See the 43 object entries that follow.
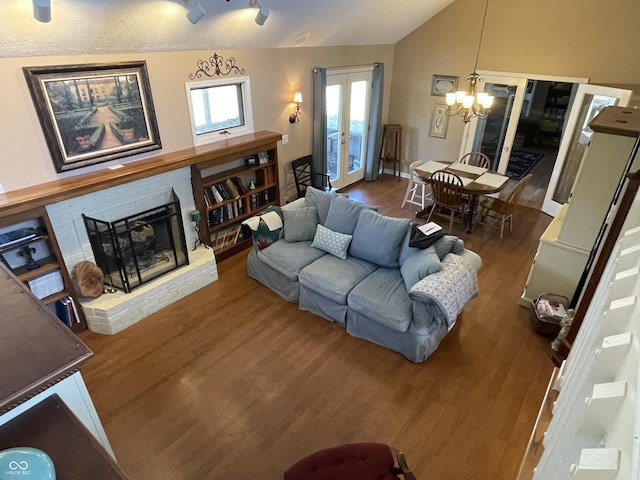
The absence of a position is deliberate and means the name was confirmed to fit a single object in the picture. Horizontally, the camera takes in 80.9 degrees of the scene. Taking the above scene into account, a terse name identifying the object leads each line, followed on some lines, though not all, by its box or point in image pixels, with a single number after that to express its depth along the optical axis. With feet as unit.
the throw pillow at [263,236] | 13.37
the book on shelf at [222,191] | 14.75
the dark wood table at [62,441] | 3.44
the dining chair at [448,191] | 16.30
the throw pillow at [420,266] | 10.48
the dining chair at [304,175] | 18.86
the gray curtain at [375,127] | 21.16
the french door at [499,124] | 18.29
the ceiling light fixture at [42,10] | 6.92
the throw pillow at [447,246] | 11.32
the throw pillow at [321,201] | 13.73
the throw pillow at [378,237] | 11.89
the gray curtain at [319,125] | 17.79
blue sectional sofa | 10.23
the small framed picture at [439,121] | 21.00
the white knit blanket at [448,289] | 9.77
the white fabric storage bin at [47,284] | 10.52
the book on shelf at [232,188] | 14.98
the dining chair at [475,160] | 18.92
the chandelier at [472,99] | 14.63
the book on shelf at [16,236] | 9.76
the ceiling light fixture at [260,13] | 10.69
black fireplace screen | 11.43
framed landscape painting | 9.99
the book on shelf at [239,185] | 15.44
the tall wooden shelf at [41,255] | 9.79
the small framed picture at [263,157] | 16.00
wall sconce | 17.16
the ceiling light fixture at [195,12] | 9.53
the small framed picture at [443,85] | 20.15
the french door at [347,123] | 19.66
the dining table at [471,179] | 16.07
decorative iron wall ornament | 13.25
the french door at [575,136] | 15.61
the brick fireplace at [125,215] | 11.07
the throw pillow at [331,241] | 12.63
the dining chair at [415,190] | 18.61
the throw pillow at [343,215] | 12.87
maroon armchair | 6.09
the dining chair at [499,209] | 16.14
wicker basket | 11.17
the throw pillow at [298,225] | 13.43
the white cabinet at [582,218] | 9.64
